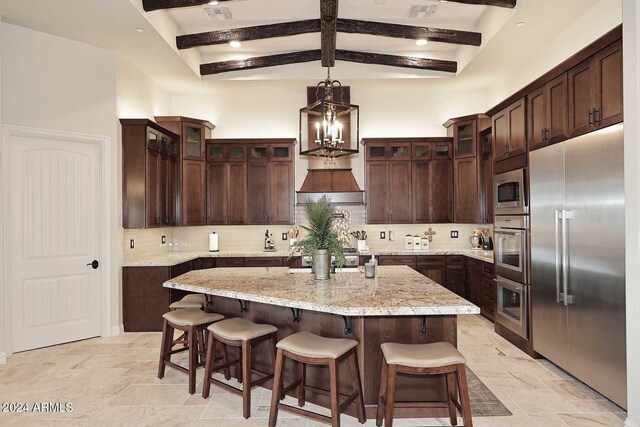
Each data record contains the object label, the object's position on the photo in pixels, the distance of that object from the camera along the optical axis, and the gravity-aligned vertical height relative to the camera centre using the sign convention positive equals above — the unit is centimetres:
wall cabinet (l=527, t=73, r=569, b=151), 355 +93
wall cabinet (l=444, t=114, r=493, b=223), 609 +68
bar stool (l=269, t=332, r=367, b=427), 245 -93
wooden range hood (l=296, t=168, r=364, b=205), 651 +45
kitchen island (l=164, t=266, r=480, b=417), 248 -73
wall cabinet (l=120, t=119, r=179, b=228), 503 +55
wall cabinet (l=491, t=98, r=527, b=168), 421 +89
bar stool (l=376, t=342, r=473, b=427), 229 -87
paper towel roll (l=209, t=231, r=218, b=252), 646 -44
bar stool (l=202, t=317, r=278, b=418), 285 -94
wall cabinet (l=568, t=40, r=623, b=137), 289 +94
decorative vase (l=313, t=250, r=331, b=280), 338 -42
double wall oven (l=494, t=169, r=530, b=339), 412 -41
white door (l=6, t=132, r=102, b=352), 431 -24
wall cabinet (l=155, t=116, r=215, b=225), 615 +78
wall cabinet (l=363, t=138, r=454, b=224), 650 +53
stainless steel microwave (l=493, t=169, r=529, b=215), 414 +21
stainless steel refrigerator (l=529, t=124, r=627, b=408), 288 -38
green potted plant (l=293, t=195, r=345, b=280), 329 -22
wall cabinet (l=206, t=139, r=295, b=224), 652 +54
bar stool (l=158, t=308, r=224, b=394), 331 -98
